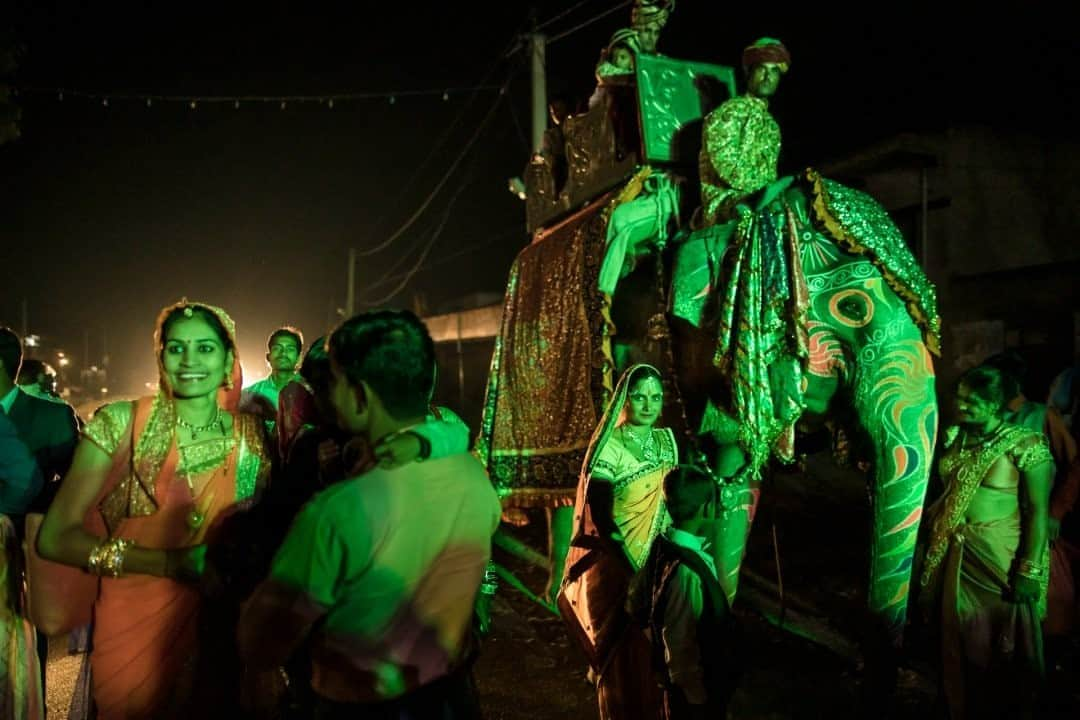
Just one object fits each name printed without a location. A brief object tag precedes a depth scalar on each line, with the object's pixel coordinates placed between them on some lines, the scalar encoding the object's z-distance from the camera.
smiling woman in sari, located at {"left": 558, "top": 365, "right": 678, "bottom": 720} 3.06
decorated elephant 3.04
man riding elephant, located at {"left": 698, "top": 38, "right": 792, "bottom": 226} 3.65
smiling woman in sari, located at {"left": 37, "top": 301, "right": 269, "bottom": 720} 2.24
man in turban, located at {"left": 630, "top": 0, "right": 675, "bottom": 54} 4.68
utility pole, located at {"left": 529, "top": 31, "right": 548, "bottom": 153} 10.82
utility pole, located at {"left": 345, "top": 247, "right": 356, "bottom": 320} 25.97
